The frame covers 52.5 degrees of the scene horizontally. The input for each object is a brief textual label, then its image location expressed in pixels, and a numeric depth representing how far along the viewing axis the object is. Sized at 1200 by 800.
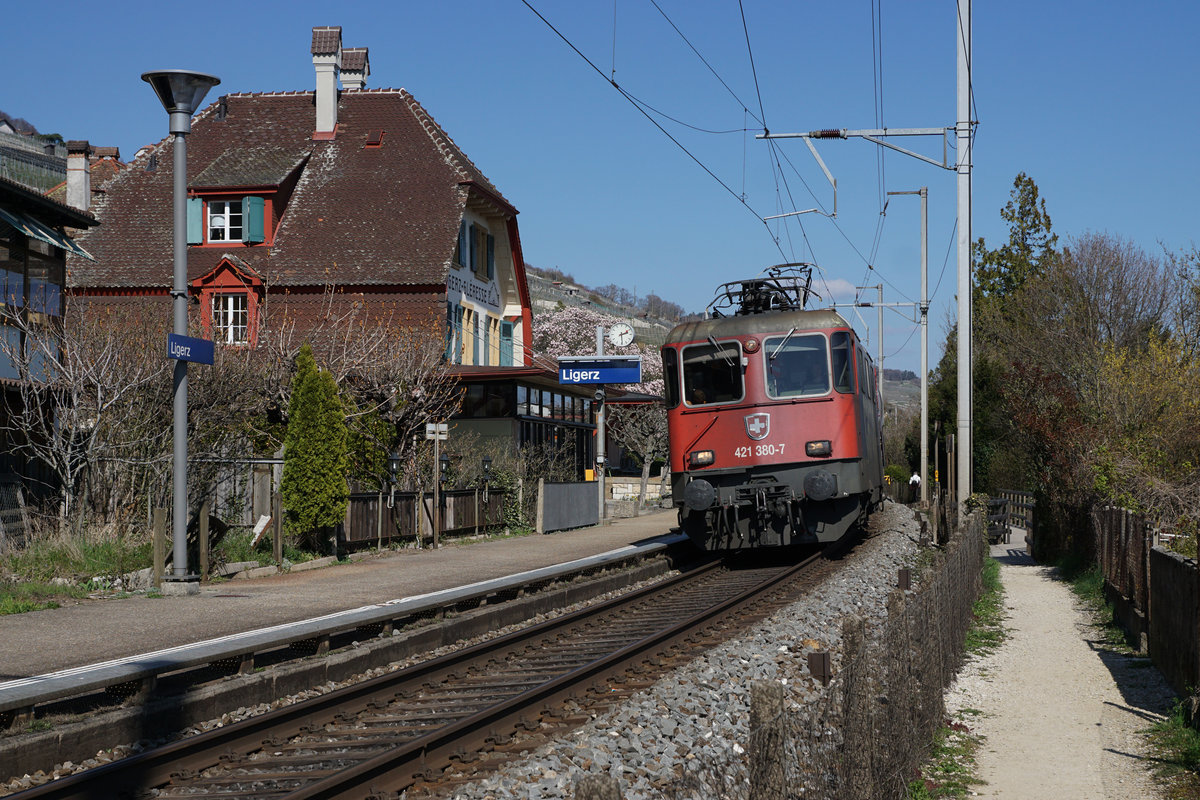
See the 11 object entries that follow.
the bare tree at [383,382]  22.88
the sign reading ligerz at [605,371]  27.11
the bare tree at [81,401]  16.39
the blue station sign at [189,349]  13.91
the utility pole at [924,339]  38.75
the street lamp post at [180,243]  13.99
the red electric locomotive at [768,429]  17.33
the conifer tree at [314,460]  18.95
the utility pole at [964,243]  21.88
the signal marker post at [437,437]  22.78
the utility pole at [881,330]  44.30
